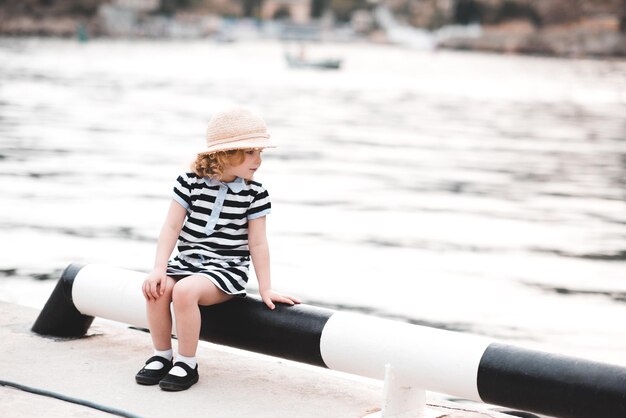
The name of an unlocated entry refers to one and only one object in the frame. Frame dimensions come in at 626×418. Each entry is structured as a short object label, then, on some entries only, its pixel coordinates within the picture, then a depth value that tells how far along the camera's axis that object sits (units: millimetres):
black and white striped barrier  5060
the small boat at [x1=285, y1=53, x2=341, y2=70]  103423
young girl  5861
